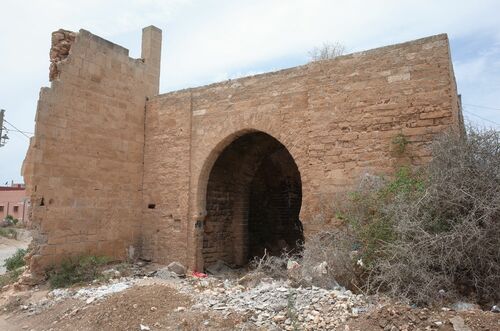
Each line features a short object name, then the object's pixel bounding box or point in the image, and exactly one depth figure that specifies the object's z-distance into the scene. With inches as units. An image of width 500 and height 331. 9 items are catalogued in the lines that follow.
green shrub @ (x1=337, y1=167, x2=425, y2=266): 195.3
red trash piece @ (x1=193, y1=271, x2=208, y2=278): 290.5
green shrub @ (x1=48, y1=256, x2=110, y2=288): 278.5
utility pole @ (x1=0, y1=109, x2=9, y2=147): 766.9
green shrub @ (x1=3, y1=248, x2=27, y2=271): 357.4
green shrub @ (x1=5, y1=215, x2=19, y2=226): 929.9
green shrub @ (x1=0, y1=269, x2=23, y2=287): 305.7
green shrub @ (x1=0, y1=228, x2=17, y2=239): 783.1
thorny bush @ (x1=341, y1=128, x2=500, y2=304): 166.4
